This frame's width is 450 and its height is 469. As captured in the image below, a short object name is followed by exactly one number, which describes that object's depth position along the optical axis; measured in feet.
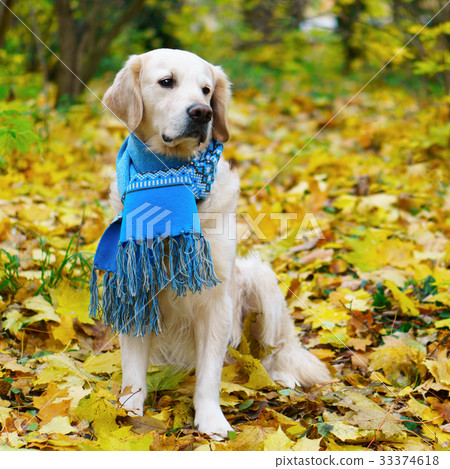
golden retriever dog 7.42
